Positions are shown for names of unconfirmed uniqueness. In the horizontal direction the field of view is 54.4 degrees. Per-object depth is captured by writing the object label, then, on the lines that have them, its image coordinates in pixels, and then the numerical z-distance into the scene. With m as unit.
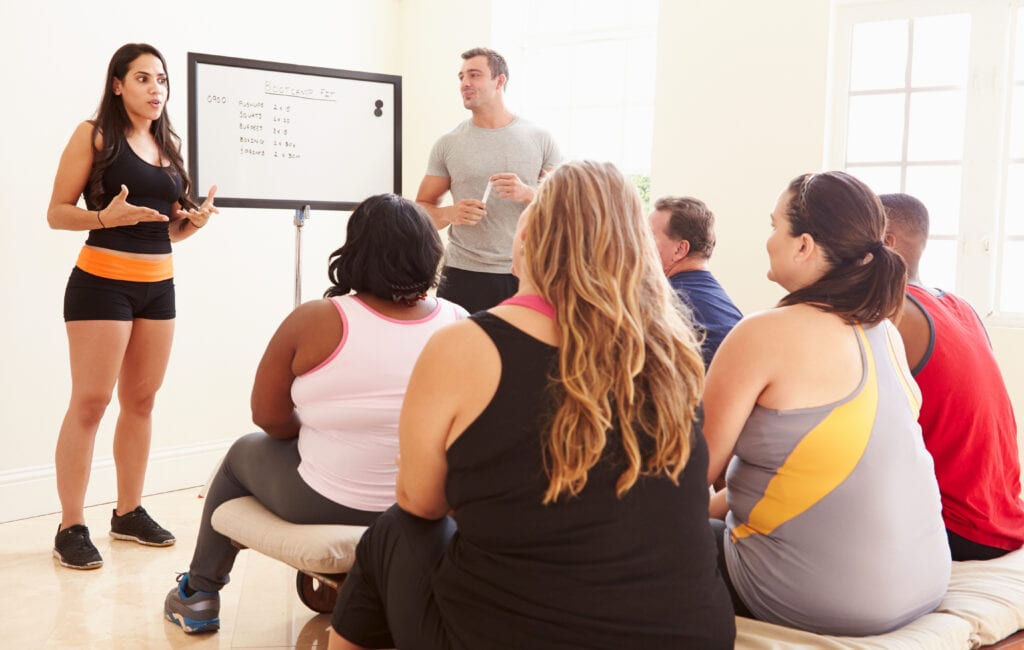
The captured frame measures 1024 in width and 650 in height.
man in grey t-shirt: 3.82
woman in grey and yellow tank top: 1.66
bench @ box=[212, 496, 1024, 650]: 1.67
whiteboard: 3.62
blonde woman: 1.38
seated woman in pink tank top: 2.13
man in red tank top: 2.08
